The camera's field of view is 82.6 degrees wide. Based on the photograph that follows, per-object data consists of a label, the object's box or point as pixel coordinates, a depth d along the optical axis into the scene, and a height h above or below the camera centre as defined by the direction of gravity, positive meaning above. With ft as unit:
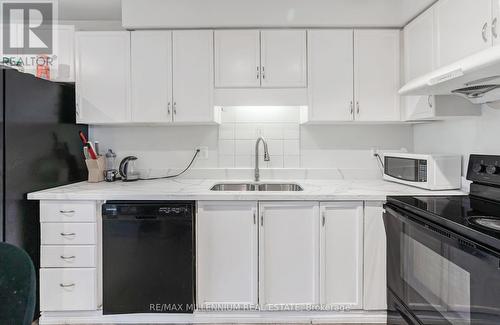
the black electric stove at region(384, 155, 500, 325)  3.33 -1.32
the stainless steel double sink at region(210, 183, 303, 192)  8.20 -0.80
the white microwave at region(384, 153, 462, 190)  6.32 -0.27
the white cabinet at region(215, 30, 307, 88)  7.31 +2.68
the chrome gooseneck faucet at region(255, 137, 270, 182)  8.02 +0.12
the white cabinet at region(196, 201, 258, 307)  6.23 -1.85
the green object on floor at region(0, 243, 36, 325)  2.80 -1.29
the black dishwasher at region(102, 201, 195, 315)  6.13 -2.08
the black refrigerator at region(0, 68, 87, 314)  5.66 +0.28
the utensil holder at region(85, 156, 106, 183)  7.77 -0.26
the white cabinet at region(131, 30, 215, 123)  7.34 +2.23
